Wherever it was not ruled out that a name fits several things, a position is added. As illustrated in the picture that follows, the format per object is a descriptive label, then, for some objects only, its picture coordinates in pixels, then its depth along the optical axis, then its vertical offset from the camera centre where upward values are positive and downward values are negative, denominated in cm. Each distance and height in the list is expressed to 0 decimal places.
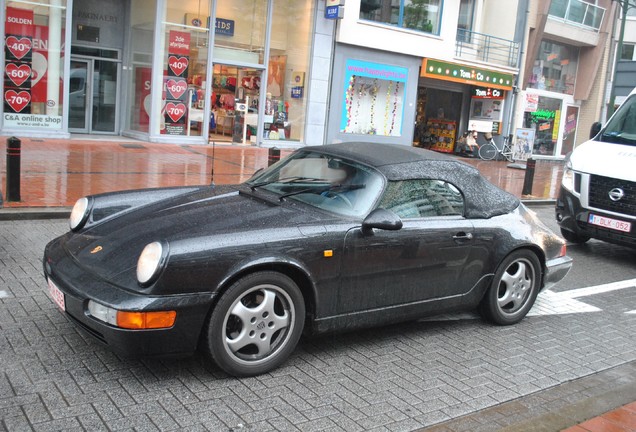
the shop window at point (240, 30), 1911 +233
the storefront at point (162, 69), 1628 +89
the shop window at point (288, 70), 2028 +135
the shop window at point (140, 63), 1819 +103
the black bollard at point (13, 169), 866 -109
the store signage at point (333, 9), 1973 +328
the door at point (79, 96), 1830 -5
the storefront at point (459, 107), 2544 +88
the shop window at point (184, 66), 1820 +105
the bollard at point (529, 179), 1482 -100
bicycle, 2500 -77
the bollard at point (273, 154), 1091 -71
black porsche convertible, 373 -94
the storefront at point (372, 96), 2134 +85
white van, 802 -56
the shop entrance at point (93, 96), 1836 -1
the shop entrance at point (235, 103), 1957 +14
